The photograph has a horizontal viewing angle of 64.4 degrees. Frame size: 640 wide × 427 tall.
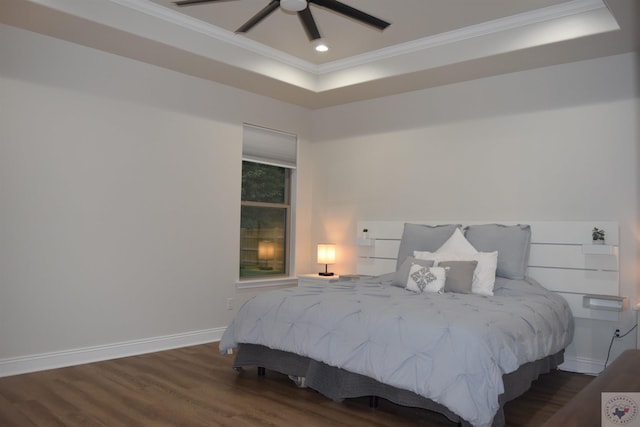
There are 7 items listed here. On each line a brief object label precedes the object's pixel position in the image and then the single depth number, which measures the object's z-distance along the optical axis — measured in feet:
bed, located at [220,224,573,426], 8.68
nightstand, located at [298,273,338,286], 17.89
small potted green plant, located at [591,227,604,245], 13.23
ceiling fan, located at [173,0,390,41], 10.25
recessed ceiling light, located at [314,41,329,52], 15.48
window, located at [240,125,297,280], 18.43
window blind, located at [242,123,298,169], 18.24
